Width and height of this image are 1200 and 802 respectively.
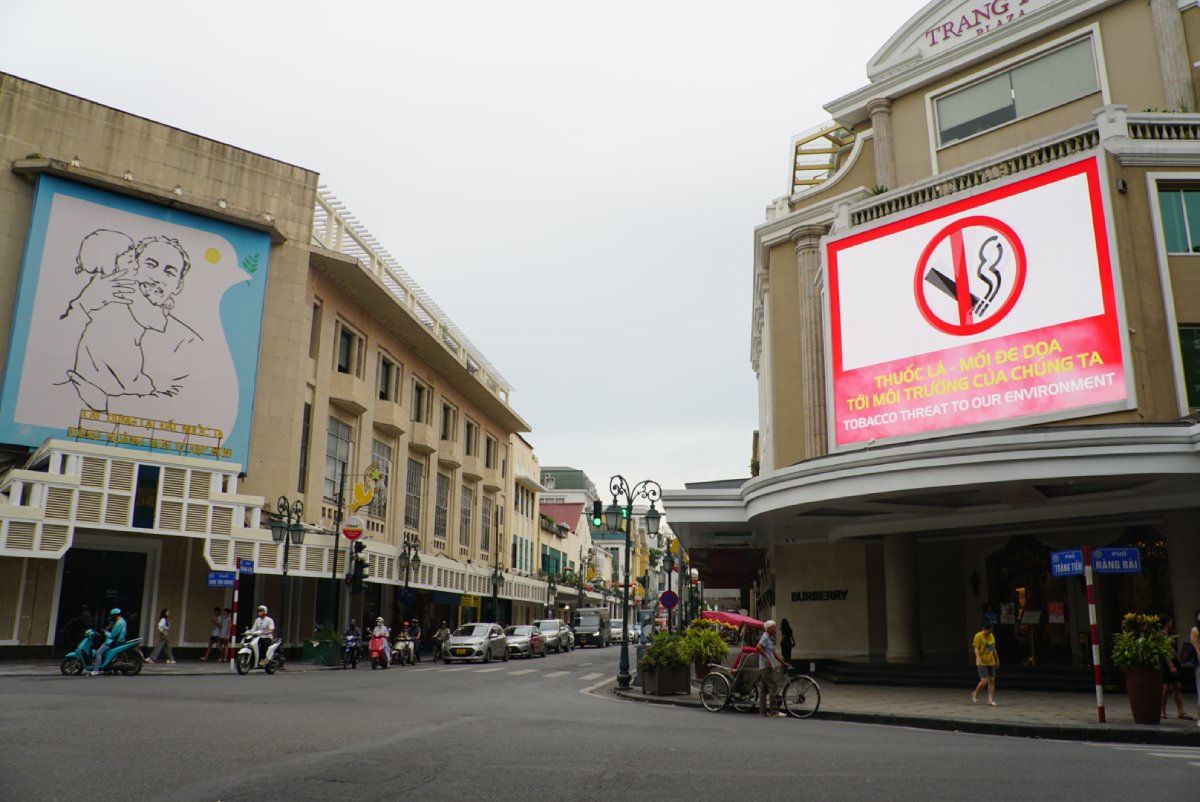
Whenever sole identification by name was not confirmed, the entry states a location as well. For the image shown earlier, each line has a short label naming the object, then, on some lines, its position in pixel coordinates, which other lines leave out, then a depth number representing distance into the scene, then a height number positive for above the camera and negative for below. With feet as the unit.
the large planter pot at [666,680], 67.05 -4.85
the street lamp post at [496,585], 177.17 +4.67
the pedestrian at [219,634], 92.84 -2.58
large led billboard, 68.33 +22.97
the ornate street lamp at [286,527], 94.69 +8.07
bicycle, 52.95 -4.47
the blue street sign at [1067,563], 49.80 +2.77
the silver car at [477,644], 117.50 -4.33
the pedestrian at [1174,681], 48.83 -3.37
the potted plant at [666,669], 66.95 -4.01
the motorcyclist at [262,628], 79.46 -1.70
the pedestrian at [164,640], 82.87 -2.93
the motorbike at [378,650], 98.22 -4.22
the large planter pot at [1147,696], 47.24 -3.93
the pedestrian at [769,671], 51.98 -3.20
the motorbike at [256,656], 76.89 -4.00
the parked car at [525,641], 136.20 -4.52
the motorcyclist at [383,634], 99.04 -2.61
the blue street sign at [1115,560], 49.93 +2.91
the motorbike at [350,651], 95.40 -4.24
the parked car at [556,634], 165.58 -4.11
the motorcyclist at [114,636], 66.18 -2.11
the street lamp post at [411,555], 126.82 +7.42
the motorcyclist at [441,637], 127.54 -3.82
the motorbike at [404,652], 109.50 -4.97
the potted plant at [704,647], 67.51 -2.47
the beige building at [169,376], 89.56 +24.60
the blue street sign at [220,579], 90.89 +2.67
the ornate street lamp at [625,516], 74.90 +8.05
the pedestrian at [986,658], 58.39 -2.65
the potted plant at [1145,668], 47.32 -2.57
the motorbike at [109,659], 66.08 -3.73
